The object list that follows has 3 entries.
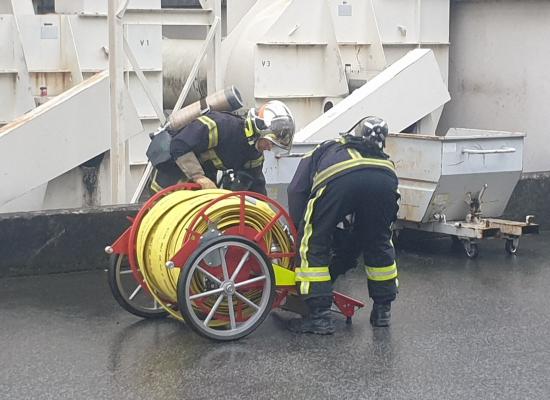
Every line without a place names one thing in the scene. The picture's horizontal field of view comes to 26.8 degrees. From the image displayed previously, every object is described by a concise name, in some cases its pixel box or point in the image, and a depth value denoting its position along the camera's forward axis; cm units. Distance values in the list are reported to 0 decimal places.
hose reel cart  737
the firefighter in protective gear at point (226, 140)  802
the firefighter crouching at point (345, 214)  758
